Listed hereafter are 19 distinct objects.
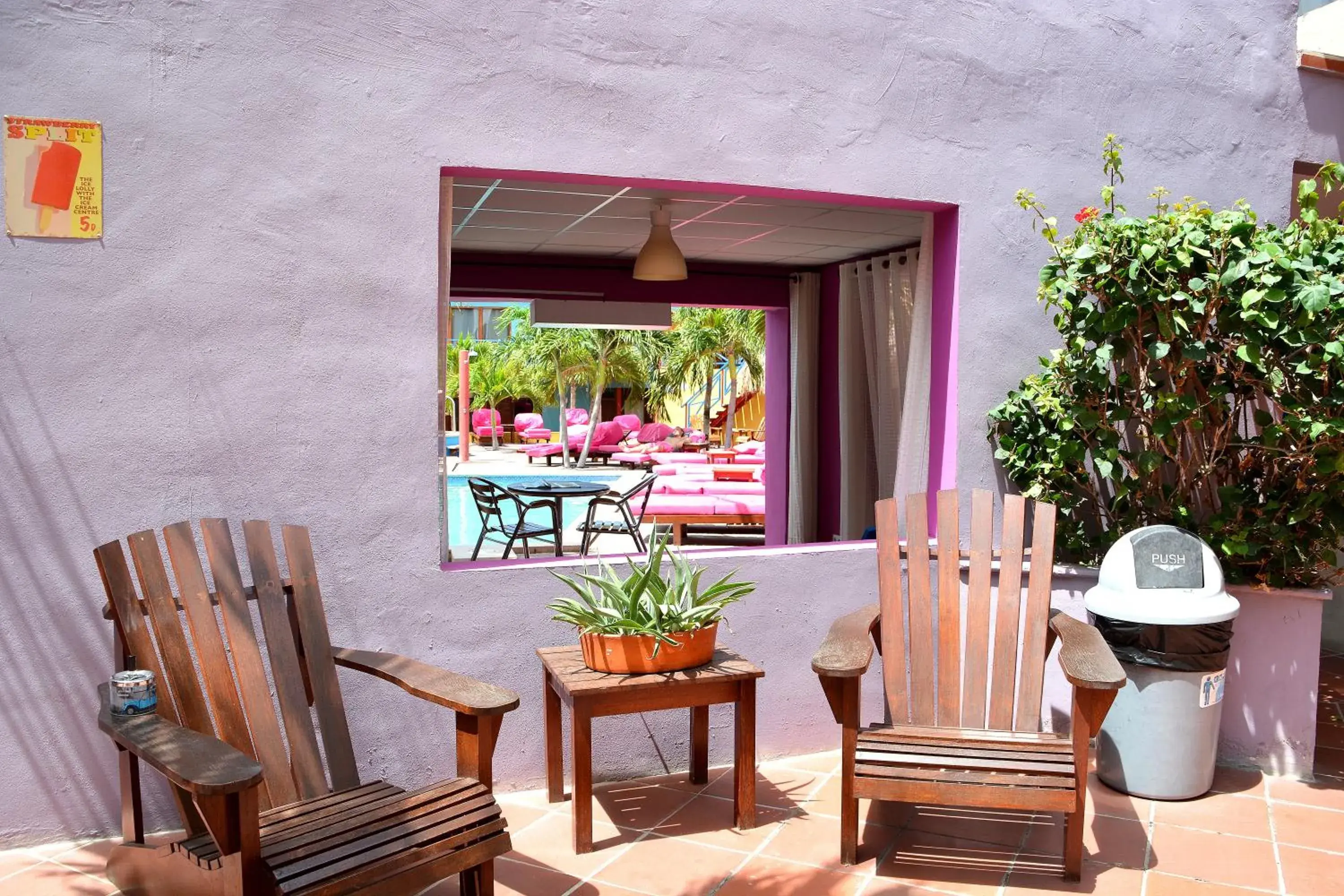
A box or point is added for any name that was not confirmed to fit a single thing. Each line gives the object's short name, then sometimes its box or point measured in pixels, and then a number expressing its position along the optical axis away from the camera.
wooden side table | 3.26
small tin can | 2.64
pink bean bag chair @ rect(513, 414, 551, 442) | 25.72
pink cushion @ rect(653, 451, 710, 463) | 15.65
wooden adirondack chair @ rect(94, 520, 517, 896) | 2.33
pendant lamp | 5.81
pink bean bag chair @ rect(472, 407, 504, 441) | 28.11
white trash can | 3.73
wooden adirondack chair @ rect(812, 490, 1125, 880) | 3.10
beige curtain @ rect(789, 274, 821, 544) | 9.20
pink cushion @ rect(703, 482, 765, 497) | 10.91
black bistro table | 7.54
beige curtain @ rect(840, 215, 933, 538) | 7.61
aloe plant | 3.38
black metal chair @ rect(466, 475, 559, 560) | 7.61
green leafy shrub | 3.61
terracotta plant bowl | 3.34
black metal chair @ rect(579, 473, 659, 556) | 7.55
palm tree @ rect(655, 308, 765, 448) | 19.92
